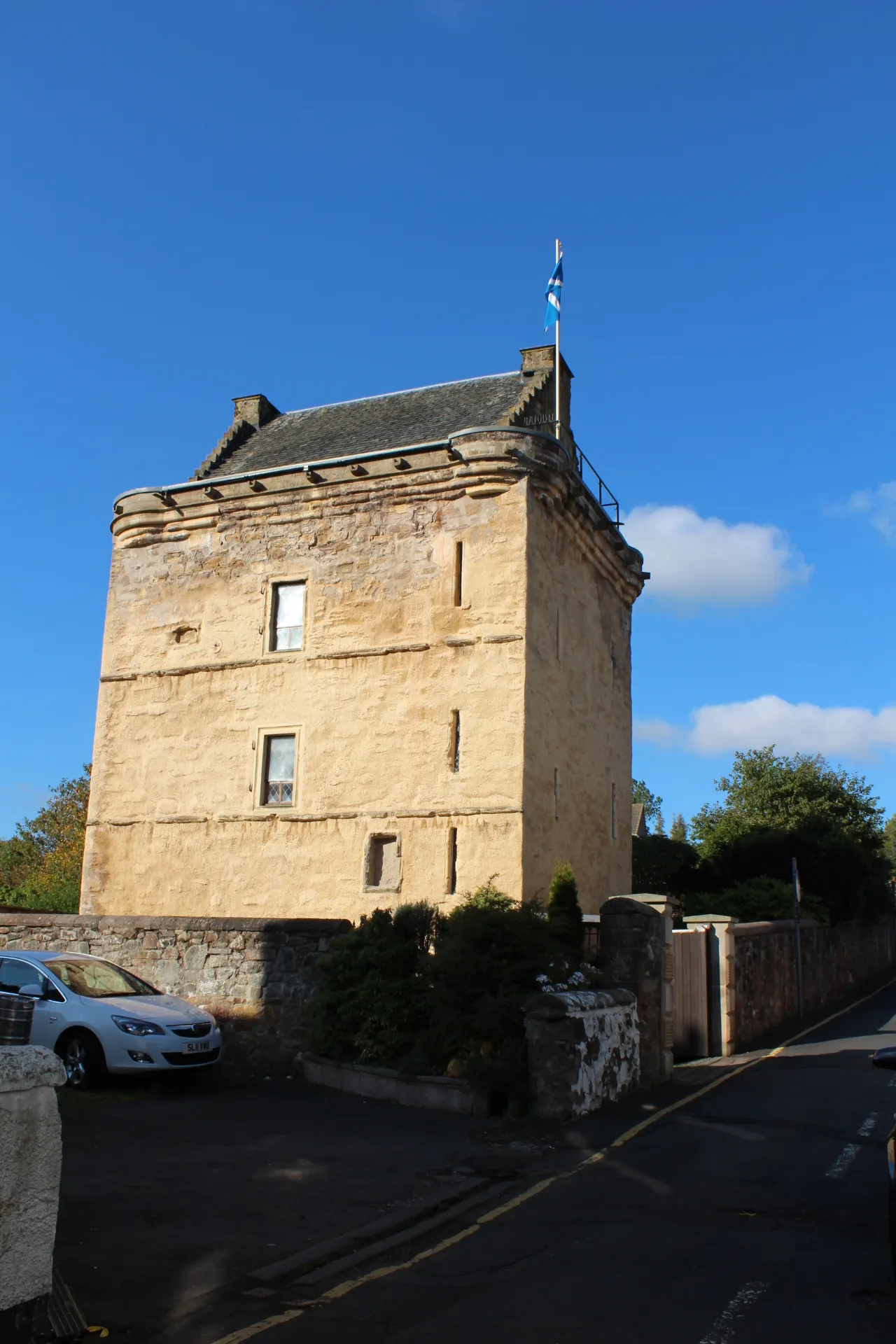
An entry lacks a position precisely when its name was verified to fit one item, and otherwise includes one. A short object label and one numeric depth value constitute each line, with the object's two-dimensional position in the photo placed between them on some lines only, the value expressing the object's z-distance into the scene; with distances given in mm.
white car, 12117
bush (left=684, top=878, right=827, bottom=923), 25562
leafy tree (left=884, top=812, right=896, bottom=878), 91362
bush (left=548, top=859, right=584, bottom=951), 17578
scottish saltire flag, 24016
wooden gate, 16828
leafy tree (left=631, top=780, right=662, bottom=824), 102875
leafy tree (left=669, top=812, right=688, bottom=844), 114312
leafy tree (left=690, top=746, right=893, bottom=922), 30938
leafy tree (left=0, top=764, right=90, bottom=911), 45094
